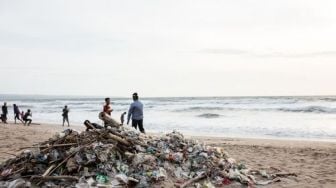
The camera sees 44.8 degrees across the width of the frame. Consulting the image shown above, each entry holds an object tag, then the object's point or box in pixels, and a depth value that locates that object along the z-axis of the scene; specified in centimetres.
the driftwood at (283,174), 842
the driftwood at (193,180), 713
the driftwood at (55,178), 684
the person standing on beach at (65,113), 2270
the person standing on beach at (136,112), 1078
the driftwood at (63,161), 712
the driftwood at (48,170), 691
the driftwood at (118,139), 784
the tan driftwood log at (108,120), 845
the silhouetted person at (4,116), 2455
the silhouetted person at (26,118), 2304
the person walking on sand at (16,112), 2498
